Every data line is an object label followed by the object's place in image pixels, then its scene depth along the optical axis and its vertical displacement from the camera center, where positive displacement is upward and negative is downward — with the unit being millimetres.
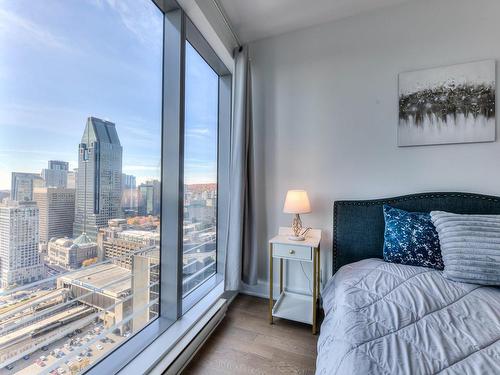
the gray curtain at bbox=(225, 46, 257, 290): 2080 +52
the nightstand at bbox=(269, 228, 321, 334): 1784 -595
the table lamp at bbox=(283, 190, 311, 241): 1879 -104
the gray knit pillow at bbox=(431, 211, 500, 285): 1261 -330
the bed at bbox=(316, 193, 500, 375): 744 -553
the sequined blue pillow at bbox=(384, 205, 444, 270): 1550 -346
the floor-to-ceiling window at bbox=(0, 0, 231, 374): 844 +62
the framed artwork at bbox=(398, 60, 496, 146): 1728 +716
